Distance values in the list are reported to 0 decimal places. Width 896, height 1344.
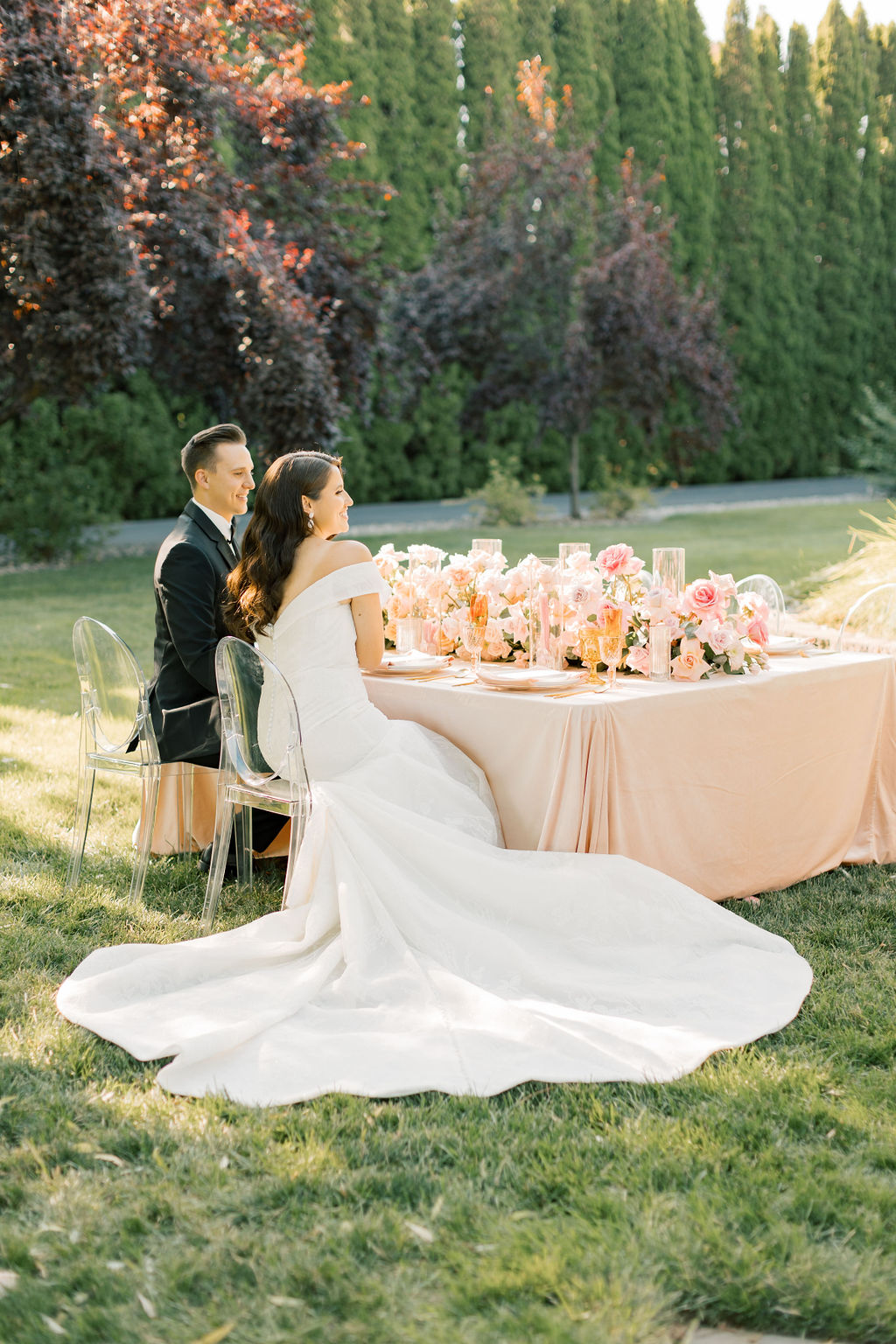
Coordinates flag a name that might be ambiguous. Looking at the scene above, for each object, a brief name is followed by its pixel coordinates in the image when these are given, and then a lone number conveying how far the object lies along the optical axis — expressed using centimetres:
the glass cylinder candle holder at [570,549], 438
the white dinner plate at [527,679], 401
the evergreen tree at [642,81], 2273
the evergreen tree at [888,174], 2603
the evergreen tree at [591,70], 2183
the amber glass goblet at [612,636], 402
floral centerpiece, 412
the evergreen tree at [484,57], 2077
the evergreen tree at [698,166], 2348
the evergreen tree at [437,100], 2036
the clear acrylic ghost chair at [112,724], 420
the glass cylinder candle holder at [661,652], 416
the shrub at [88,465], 1415
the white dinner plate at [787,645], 464
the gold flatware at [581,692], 390
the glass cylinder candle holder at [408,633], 488
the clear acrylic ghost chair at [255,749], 371
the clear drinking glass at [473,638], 453
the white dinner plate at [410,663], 443
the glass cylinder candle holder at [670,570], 420
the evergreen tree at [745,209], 2408
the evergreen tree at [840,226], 2519
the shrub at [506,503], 1673
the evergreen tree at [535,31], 2136
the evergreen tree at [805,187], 2484
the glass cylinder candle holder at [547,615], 436
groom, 427
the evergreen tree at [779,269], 2442
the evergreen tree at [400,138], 1981
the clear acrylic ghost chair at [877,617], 655
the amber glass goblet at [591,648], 408
